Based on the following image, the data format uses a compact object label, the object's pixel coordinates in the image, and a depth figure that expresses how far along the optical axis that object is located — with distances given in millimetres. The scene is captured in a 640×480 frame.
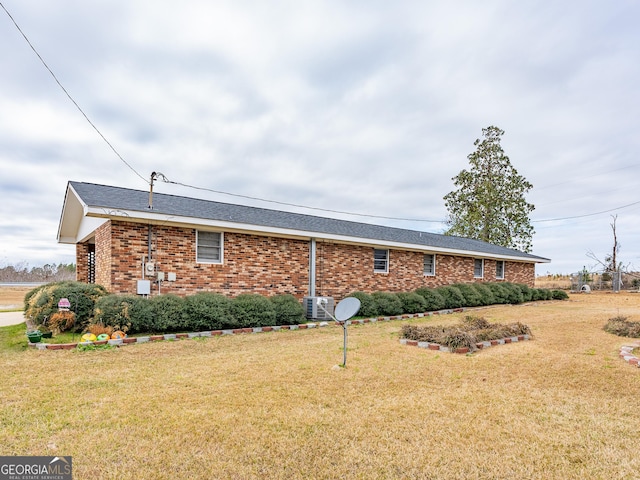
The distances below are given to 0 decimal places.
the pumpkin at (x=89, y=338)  7934
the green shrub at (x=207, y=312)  9734
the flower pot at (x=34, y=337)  7773
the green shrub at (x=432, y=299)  15727
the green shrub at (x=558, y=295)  23328
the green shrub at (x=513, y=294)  20062
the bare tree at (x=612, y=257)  32875
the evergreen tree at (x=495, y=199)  33062
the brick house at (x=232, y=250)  10352
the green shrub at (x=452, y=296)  16469
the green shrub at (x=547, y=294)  22812
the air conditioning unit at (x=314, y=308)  12805
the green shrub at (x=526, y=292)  21603
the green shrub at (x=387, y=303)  13969
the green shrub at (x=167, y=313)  9242
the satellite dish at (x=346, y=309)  6348
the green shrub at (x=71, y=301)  9102
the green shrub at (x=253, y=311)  10492
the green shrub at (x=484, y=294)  18109
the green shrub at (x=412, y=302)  14756
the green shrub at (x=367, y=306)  13531
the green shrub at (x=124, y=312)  8703
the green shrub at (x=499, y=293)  19266
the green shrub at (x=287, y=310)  11305
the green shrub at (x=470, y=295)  17266
